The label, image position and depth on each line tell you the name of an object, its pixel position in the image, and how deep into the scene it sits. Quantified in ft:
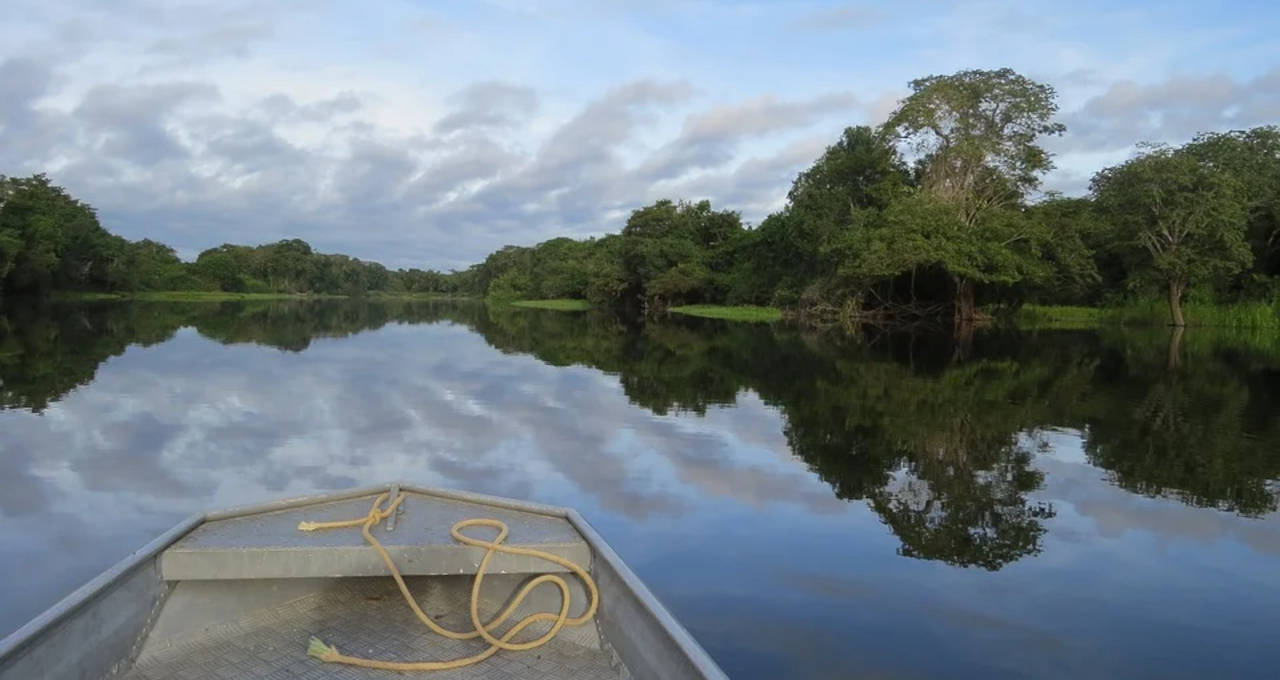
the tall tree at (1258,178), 115.91
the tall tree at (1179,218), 105.91
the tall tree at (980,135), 109.50
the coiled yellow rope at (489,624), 11.00
